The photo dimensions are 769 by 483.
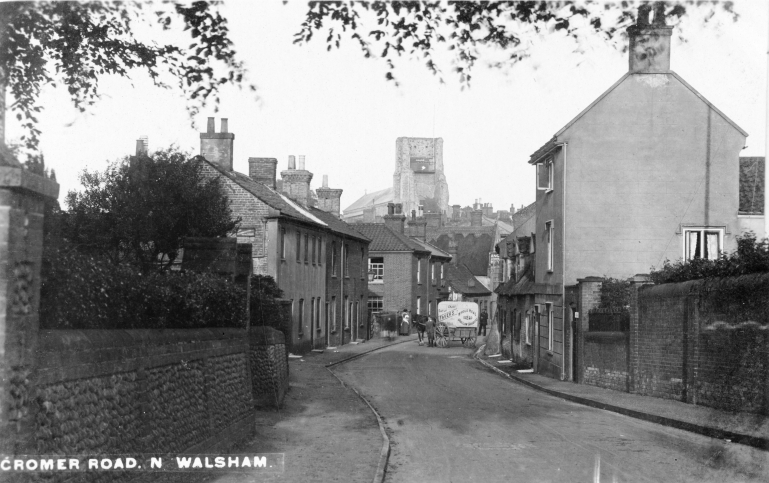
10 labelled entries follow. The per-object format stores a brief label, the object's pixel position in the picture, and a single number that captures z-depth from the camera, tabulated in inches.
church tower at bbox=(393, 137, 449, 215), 4972.9
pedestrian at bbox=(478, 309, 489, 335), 2330.2
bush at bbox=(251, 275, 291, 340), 663.8
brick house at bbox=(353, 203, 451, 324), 2315.5
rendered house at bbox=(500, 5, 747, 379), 938.7
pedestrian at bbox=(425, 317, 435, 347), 1759.4
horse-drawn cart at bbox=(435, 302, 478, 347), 1831.9
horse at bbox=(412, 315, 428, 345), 1885.3
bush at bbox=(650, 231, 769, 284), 557.9
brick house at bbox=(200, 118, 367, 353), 1212.5
